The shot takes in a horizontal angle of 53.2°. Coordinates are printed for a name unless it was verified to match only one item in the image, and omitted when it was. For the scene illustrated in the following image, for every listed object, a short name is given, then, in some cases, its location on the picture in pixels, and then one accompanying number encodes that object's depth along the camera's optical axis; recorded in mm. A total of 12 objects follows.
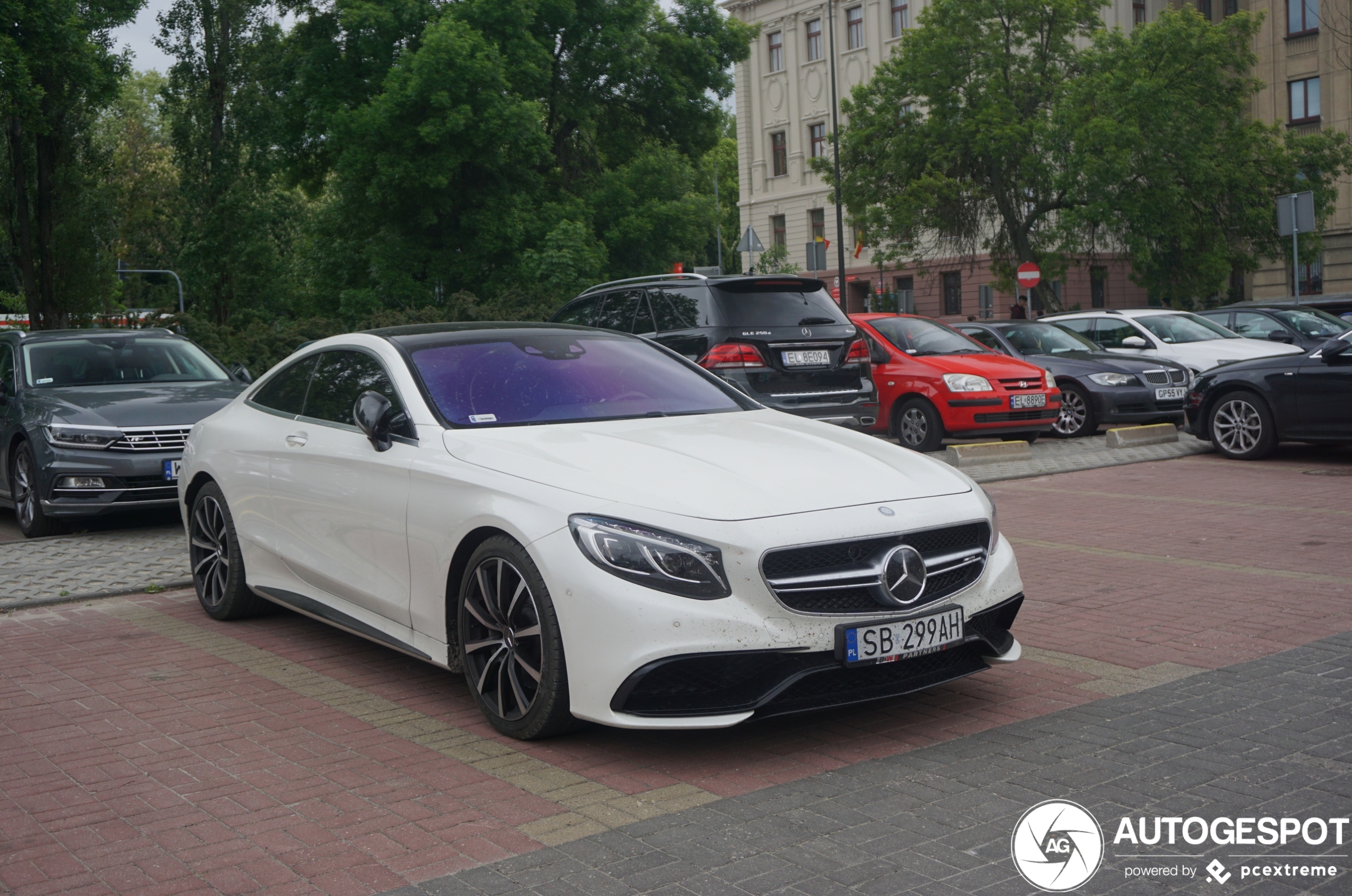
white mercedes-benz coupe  4324
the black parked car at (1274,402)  12758
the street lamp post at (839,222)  37156
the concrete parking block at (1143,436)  15016
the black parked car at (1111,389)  16234
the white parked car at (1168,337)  17812
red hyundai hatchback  14672
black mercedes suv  11656
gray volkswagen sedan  10258
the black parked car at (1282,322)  19625
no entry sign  33938
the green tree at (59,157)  21234
